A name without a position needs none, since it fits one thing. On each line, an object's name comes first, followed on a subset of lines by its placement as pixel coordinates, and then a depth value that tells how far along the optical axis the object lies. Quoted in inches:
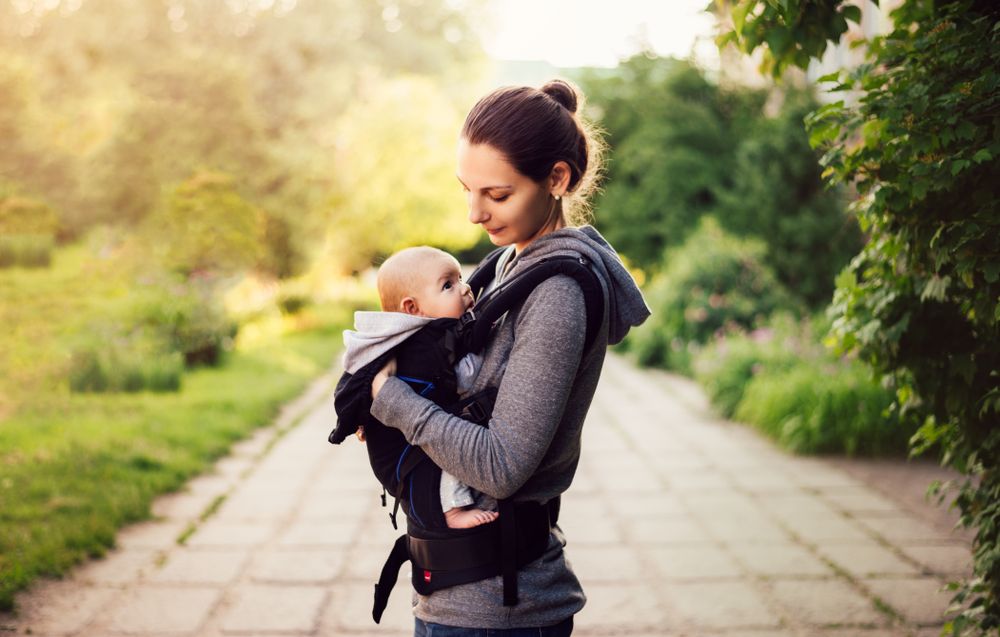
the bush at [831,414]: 238.5
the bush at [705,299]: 381.7
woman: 57.4
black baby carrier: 62.8
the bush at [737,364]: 292.2
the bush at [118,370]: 306.3
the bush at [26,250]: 301.1
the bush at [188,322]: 380.8
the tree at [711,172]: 379.2
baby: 62.6
